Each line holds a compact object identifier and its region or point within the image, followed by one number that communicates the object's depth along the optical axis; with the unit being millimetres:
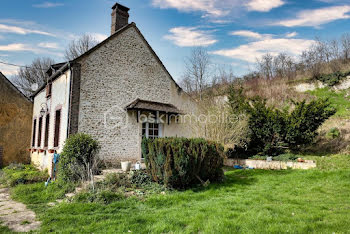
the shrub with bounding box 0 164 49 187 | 9172
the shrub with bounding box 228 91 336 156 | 10773
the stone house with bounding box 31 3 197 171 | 10070
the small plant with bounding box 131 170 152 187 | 7342
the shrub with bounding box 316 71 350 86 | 21311
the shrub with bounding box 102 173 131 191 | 6793
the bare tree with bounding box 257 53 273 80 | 30214
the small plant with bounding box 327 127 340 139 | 12166
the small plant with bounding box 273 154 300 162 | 10500
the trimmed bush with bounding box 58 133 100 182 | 7645
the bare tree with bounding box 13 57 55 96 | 27875
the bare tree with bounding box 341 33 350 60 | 25038
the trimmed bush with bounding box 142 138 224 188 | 6828
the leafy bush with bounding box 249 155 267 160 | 11579
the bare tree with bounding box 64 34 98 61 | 27094
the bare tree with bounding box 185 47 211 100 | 23828
